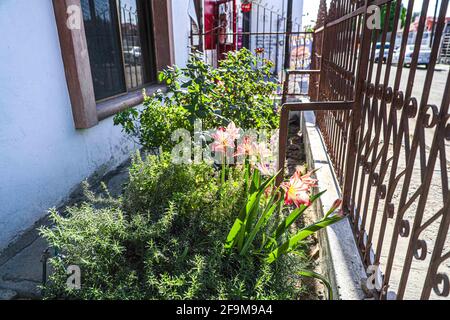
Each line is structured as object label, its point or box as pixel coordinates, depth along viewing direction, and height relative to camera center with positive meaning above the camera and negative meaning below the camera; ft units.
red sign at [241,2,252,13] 31.56 +3.62
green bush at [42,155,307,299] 4.55 -3.05
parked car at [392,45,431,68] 48.30 -2.68
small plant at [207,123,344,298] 5.04 -2.76
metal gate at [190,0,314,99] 21.82 +1.60
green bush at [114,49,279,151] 7.50 -1.42
